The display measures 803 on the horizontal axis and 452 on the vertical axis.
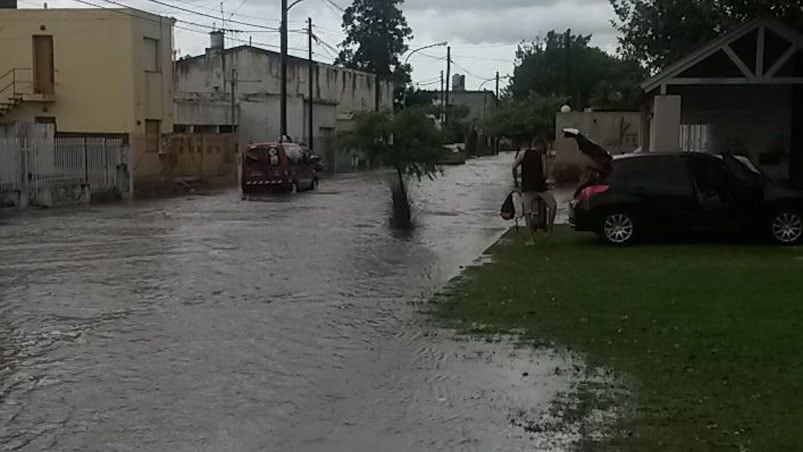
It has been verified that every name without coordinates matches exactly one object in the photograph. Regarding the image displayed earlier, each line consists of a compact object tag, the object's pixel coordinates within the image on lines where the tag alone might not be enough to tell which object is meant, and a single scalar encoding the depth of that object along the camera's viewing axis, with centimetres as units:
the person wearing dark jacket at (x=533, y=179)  1830
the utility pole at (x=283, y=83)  4634
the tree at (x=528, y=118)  7279
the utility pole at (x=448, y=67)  10038
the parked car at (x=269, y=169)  3694
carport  2283
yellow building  4231
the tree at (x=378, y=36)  9588
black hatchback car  1708
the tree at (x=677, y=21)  2123
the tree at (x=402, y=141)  2242
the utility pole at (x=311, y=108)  5975
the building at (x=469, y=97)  14688
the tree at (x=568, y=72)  7394
